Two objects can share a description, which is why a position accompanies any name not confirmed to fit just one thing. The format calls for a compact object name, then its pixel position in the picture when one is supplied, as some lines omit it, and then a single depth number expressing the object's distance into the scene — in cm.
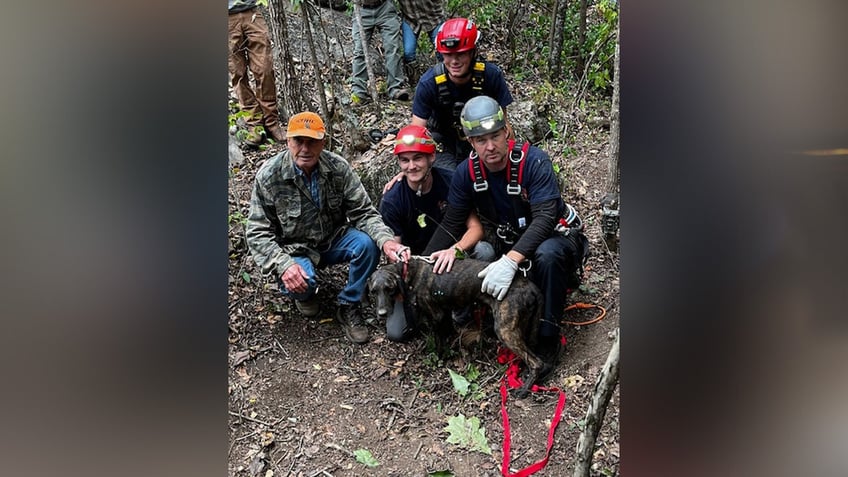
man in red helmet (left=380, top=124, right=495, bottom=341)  495
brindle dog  443
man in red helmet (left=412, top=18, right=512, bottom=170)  543
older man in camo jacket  496
